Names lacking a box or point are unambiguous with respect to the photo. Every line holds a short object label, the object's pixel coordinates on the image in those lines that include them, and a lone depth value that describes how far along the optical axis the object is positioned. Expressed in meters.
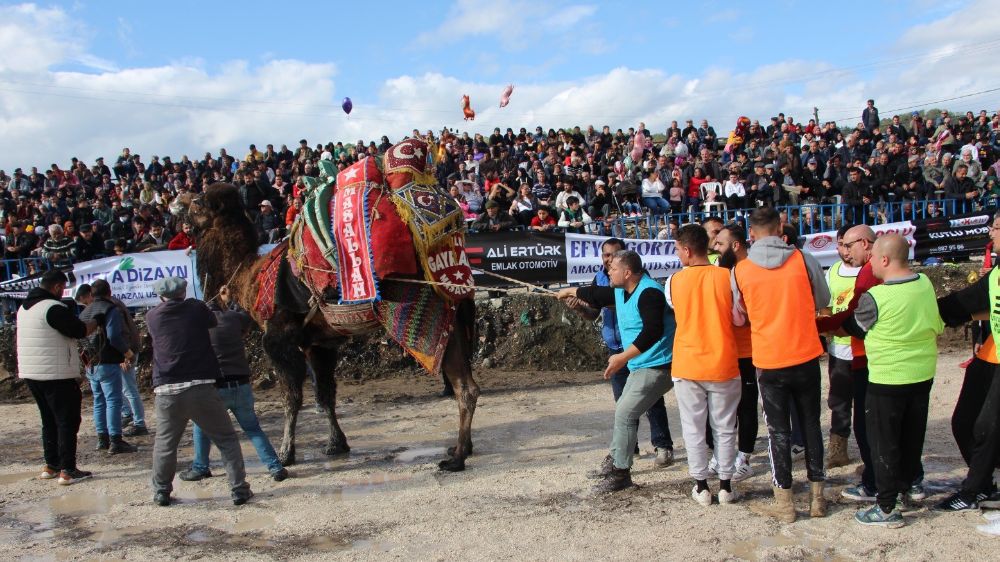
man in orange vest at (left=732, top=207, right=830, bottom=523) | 4.62
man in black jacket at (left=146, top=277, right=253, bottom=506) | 5.50
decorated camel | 6.34
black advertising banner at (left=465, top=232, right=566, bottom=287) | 11.52
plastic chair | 14.13
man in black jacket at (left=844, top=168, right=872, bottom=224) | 13.50
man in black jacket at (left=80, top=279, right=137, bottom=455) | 7.18
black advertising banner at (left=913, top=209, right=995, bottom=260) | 12.46
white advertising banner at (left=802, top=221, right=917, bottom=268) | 12.21
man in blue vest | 5.06
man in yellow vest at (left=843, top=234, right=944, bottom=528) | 4.41
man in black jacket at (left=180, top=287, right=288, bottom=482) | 6.06
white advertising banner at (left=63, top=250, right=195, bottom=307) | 11.18
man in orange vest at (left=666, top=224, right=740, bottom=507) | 4.86
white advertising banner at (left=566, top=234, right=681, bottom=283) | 11.56
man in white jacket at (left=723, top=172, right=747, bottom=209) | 14.42
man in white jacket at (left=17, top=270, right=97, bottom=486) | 6.27
